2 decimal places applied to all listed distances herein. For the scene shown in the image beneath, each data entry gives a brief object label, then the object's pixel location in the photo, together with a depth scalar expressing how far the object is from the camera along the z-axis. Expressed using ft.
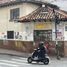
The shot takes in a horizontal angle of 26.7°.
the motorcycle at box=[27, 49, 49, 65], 31.60
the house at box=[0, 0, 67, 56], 43.16
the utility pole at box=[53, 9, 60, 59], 41.38
